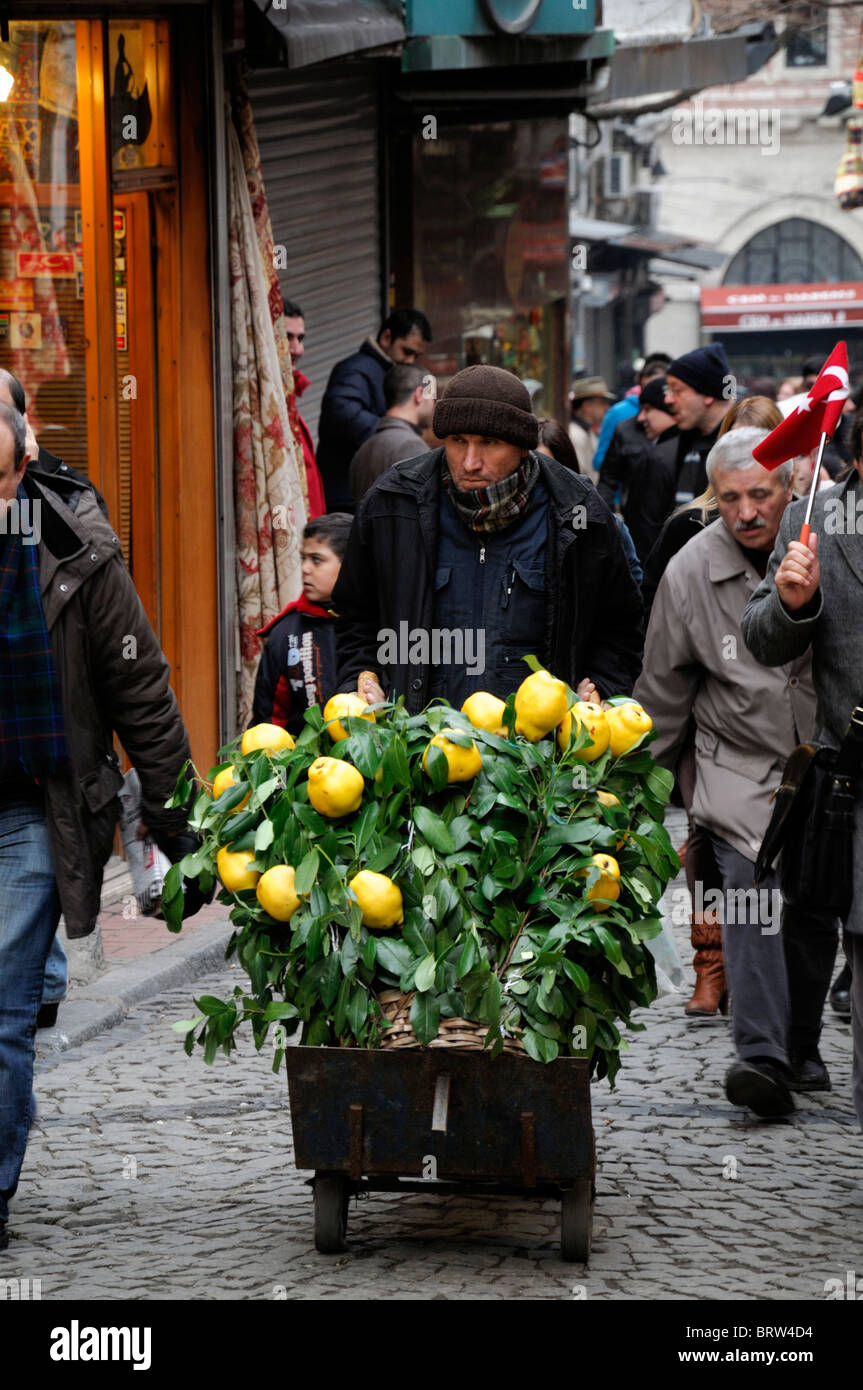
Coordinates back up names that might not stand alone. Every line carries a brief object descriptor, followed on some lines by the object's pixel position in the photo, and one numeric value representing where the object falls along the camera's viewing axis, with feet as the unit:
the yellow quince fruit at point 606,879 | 29.25
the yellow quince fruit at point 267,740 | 30.66
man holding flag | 32.14
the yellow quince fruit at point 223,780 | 30.58
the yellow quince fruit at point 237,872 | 29.68
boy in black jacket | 46.37
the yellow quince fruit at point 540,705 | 29.84
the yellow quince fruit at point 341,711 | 30.45
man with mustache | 39.11
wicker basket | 29.09
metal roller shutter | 75.15
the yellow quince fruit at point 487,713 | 30.25
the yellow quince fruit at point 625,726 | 30.48
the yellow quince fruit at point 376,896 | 28.63
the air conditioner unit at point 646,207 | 271.08
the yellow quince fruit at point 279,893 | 28.96
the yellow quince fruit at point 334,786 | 28.89
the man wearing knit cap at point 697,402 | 58.85
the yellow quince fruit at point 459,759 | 29.04
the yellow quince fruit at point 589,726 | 30.17
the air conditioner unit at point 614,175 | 248.89
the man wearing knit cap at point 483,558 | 32.91
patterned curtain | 63.10
